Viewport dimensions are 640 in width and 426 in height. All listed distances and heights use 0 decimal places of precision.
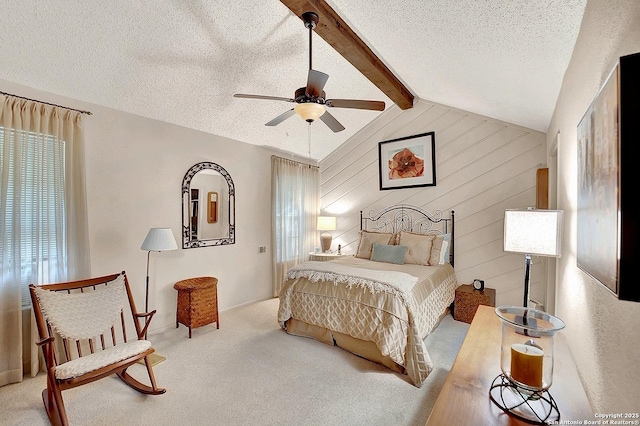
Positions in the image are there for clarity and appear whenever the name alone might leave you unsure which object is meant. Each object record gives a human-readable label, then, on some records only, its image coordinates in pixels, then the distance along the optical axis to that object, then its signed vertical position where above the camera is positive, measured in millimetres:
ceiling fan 2311 +989
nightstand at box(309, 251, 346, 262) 4949 -793
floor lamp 2965 -319
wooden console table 1012 -736
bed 2531 -906
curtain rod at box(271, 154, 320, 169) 4952 +910
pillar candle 1090 -601
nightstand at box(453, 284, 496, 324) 3656 -1175
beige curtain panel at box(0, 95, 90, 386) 2391 -5
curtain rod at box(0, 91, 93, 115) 2425 +988
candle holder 1037 -643
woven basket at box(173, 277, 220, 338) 3338 -1107
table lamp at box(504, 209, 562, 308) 1749 -140
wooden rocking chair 1913 -965
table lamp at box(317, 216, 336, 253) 5250 -299
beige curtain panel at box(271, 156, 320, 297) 4840 -22
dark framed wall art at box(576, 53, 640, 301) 669 +81
